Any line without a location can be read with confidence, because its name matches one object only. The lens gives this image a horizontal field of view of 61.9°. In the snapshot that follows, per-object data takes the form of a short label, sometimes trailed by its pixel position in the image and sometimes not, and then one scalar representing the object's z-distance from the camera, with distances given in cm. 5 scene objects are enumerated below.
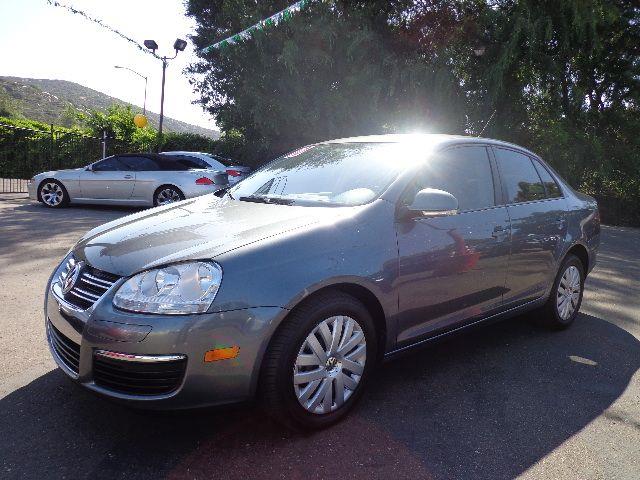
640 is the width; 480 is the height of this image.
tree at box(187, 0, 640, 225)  1566
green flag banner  1598
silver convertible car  1105
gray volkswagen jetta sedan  230
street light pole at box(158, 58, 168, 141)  1792
